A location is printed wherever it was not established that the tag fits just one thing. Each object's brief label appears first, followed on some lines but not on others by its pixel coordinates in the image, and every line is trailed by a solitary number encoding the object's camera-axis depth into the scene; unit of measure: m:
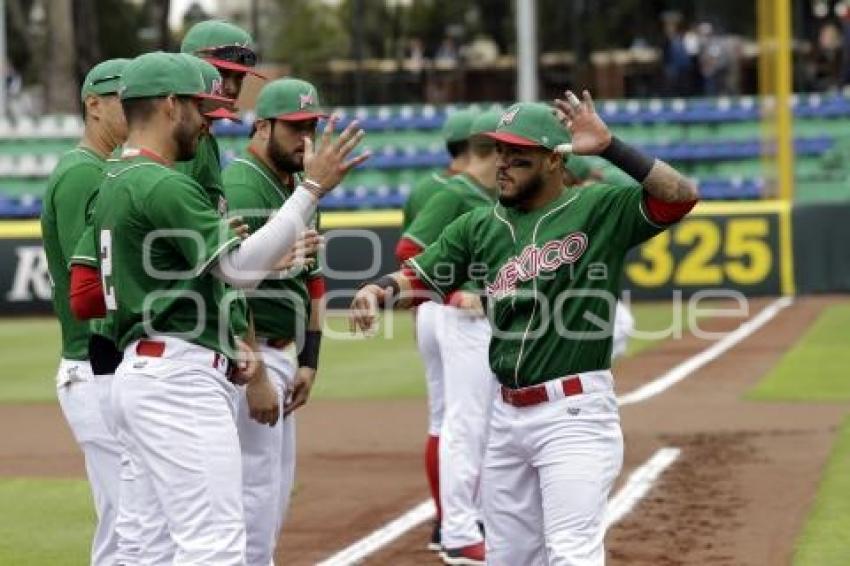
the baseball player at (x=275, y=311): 15.16
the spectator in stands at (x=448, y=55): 68.94
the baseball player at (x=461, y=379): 18.66
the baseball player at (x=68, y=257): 14.67
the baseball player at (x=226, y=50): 15.50
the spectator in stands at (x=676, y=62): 60.25
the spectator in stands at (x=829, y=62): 61.62
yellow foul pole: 49.59
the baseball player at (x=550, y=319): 13.63
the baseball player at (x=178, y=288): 12.48
